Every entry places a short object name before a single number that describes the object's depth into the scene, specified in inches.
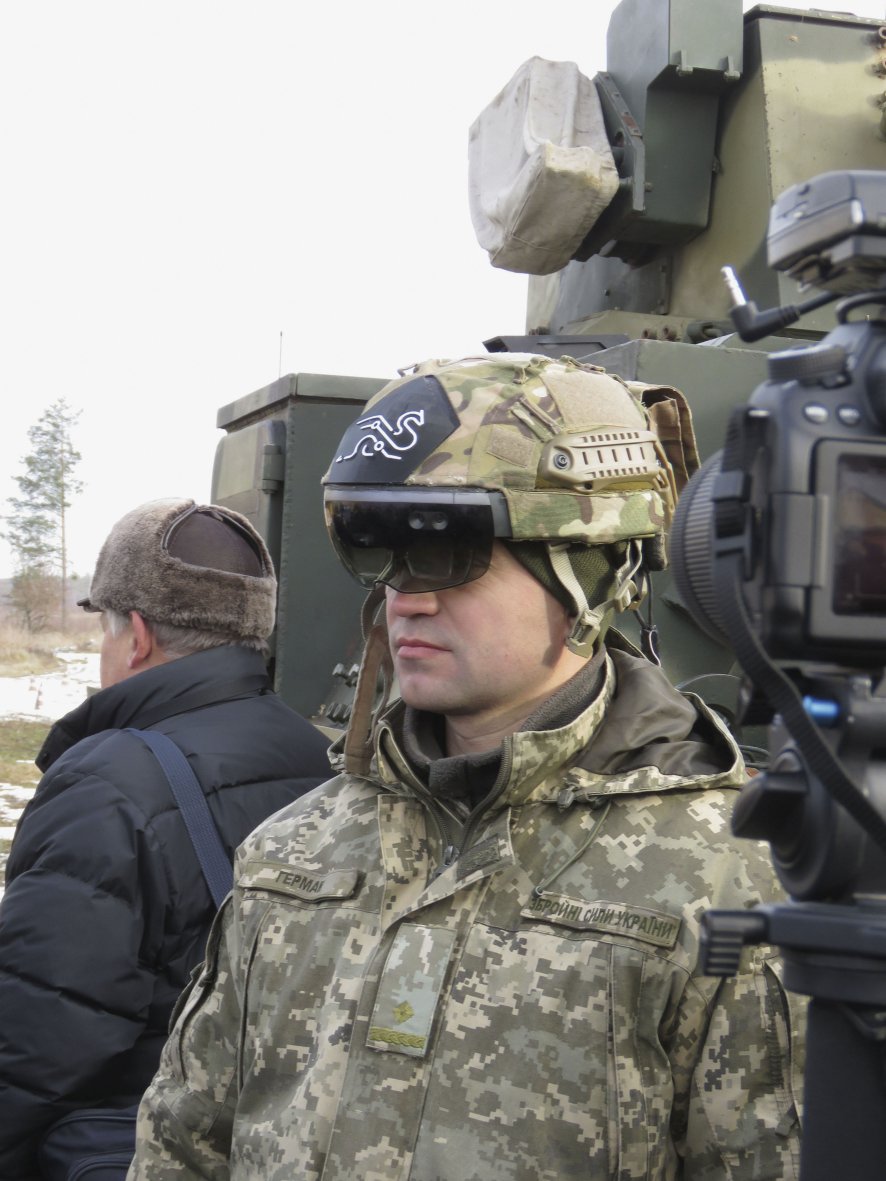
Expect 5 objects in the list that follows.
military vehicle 196.9
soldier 67.5
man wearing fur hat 102.4
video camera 45.8
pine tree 1691.7
